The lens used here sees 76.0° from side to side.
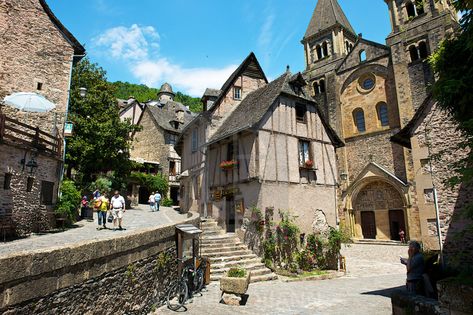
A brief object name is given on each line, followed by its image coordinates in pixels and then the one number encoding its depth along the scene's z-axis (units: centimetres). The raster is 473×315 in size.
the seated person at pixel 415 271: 623
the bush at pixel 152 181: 2711
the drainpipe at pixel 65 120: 1377
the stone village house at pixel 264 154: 1348
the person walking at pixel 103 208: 1170
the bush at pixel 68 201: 1296
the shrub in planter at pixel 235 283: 761
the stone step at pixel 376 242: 2066
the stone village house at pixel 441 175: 725
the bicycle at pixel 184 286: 723
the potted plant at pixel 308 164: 1464
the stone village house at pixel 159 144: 3064
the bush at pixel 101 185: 2047
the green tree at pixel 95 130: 2066
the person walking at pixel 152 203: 2247
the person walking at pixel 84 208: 1608
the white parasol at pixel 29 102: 1103
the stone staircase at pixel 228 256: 1090
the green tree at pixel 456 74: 517
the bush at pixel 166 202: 2878
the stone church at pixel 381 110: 2183
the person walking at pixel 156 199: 2212
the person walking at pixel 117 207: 1127
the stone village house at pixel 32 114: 1087
